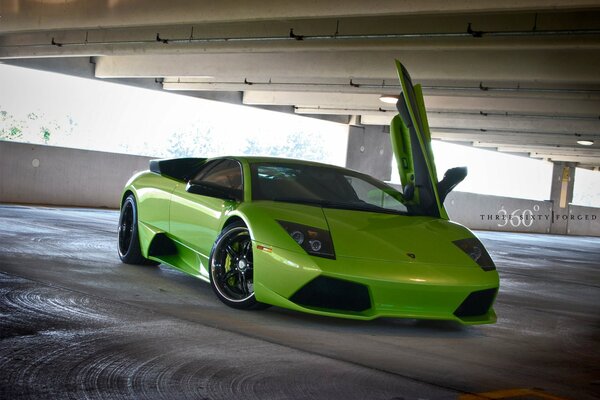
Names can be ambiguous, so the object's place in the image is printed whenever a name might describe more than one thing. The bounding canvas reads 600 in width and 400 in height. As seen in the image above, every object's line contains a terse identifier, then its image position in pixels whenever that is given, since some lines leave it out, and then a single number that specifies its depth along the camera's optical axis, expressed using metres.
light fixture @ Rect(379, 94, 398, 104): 20.27
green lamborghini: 4.84
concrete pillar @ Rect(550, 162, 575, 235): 43.16
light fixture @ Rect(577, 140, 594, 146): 26.92
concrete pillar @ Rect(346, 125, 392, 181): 31.83
